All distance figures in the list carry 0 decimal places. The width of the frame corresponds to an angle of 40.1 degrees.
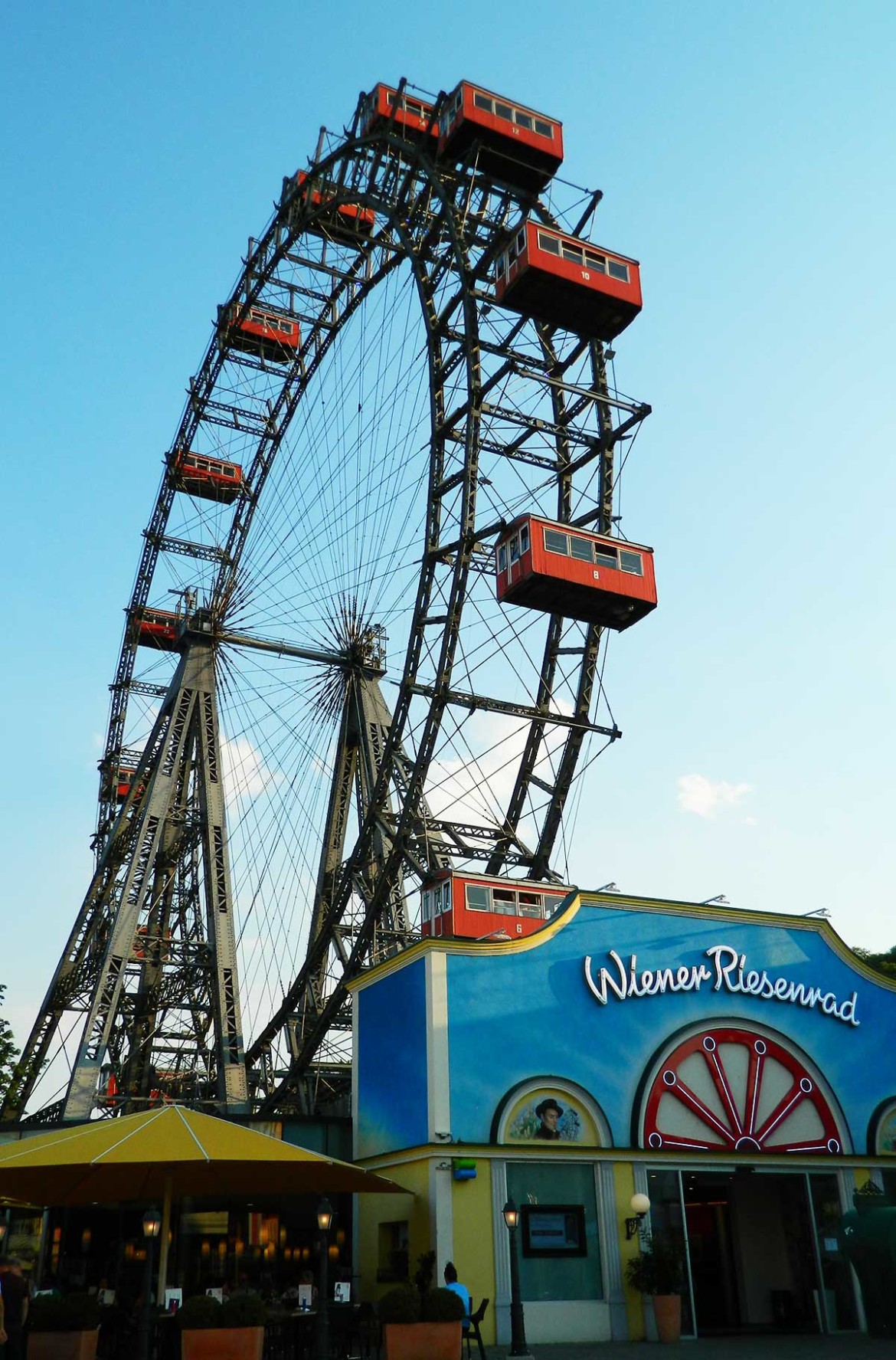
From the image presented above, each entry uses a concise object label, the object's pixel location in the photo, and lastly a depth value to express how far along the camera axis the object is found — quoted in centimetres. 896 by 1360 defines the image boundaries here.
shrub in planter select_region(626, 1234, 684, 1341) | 1791
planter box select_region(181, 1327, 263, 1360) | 1308
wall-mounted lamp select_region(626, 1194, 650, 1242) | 1853
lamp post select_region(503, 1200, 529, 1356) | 1502
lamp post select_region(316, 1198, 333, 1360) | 1356
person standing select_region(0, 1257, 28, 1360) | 1195
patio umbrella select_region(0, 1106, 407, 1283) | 1383
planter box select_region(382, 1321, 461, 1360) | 1388
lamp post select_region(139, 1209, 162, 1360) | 1336
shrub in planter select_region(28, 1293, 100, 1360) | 1436
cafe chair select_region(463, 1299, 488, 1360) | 1487
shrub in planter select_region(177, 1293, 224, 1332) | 1320
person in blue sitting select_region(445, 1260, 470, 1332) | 1562
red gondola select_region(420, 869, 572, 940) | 2469
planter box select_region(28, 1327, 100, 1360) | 1432
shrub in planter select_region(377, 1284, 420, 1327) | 1407
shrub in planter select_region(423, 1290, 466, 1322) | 1413
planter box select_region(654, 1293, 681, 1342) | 1786
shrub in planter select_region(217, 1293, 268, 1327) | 1332
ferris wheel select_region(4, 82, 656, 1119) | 2805
